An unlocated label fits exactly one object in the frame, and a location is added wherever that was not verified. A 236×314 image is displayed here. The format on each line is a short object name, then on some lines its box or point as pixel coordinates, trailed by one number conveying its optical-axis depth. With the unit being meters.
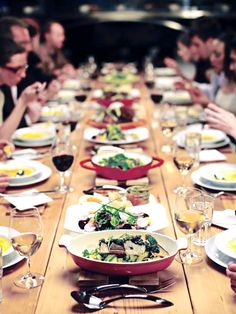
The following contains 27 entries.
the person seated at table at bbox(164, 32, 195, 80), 5.89
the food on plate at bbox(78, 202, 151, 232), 1.75
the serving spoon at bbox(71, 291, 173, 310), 1.44
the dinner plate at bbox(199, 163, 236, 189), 2.29
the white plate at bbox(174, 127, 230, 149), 2.93
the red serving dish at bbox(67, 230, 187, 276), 1.52
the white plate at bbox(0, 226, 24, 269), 1.63
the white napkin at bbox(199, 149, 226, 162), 2.69
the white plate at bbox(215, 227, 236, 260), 1.65
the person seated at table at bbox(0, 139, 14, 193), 2.26
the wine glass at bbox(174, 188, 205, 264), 1.66
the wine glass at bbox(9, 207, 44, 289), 1.52
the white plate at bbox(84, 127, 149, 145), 2.96
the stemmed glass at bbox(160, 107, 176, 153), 2.92
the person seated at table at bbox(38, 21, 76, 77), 6.04
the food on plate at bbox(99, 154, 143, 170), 2.39
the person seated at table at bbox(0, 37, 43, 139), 3.20
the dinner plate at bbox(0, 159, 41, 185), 2.37
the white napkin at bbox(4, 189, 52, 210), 2.10
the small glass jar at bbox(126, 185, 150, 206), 2.02
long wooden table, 1.44
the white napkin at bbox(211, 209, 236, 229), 1.92
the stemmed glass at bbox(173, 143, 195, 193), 2.31
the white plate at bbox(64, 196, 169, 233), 1.82
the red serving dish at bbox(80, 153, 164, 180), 2.35
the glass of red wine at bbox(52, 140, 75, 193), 2.31
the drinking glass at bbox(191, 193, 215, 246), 1.74
